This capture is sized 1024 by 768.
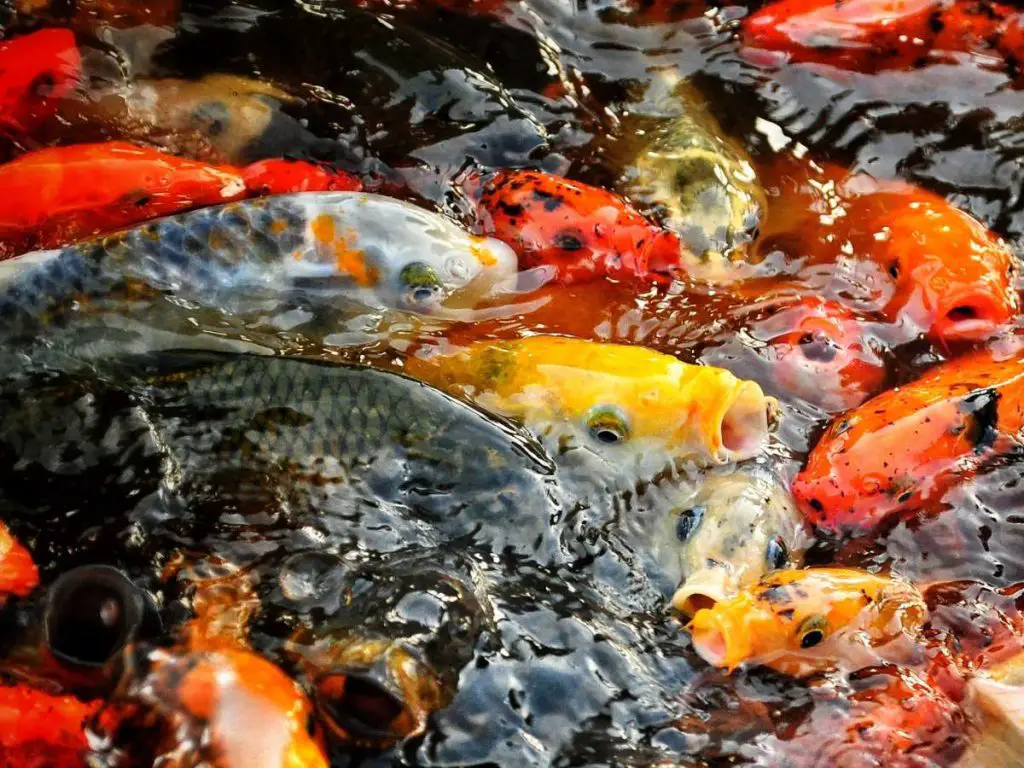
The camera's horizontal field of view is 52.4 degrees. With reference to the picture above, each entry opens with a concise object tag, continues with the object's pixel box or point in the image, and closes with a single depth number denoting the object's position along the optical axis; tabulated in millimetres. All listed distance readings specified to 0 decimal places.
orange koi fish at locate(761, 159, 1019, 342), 3117
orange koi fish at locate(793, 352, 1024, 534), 2633
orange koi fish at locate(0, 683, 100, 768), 1877
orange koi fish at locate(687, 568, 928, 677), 2248
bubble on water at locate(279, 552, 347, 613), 2178
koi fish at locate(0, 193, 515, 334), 2686
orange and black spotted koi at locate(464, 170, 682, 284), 3145
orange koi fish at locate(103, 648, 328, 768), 1793
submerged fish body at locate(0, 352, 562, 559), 2398
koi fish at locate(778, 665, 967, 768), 2107
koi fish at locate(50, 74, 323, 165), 3367
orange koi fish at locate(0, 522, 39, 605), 2150
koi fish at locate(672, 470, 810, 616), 2385
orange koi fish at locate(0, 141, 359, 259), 3000
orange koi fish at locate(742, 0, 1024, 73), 3934
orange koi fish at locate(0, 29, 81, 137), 3320
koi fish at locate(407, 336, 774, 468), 2615
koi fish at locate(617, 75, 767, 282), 3250
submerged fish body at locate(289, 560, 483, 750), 1940
